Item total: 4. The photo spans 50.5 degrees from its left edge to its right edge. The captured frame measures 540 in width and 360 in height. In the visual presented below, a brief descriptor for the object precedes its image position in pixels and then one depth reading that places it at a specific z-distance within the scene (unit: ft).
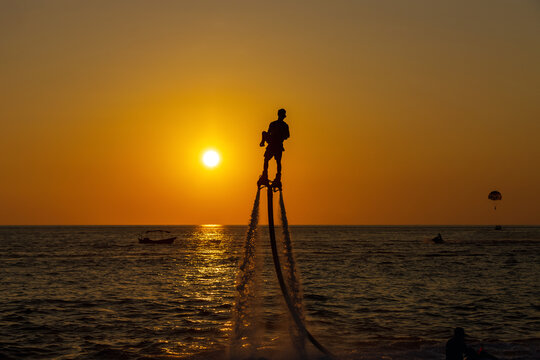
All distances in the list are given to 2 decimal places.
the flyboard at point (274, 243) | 68.08
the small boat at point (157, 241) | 570.87
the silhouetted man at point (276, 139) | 66.74
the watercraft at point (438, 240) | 592.52
